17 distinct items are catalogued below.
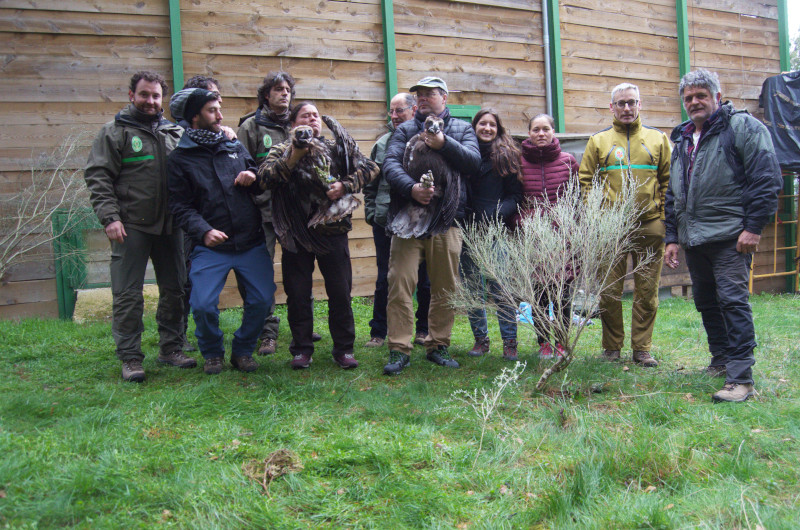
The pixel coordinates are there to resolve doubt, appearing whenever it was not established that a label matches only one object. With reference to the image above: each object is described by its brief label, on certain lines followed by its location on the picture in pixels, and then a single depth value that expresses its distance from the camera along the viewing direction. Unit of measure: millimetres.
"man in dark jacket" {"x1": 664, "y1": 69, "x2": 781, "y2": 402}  4012
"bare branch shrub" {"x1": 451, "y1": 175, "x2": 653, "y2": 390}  4047
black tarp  10133
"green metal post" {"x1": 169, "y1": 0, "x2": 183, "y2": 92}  6637
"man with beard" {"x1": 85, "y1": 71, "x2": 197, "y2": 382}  4363
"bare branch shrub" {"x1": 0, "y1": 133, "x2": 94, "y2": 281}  6051
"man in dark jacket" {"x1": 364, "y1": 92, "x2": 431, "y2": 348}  5613
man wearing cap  4645
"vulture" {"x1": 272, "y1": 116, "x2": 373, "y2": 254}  4578
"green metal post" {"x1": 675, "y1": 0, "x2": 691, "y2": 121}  9828
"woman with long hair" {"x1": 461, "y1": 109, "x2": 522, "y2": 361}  5023
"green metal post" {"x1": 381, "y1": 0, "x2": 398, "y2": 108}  7641
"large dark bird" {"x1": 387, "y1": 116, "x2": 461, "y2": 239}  4699
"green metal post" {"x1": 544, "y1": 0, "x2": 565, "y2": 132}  8711
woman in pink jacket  4965
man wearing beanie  4453
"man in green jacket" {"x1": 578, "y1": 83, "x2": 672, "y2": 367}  4988
